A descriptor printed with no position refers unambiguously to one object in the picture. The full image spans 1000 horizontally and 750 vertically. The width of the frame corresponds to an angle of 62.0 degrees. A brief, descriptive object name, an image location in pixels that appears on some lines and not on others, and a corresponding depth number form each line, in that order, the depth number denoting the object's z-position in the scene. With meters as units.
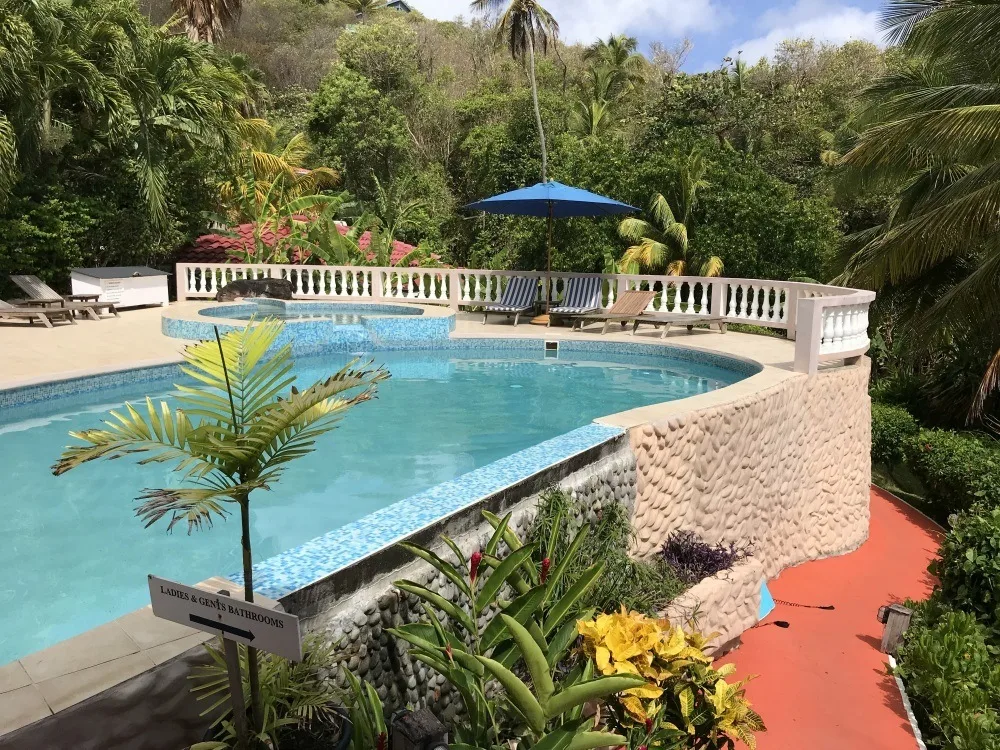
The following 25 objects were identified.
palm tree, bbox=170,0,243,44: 28.23
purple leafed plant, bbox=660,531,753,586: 7.67
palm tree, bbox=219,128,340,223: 24.83
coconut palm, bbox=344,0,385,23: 48.41
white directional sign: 2.63
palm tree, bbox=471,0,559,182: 23.09
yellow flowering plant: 3.98
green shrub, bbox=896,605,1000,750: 6.08
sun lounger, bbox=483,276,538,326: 16.80
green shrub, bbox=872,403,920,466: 16.34
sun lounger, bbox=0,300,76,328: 14.77
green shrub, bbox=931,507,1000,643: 7.84
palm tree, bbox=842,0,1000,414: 11.91
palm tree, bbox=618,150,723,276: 22.64
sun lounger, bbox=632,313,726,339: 14.94
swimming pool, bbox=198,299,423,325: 16.17
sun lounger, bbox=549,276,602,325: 16.19
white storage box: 17.78
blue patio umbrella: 15.77
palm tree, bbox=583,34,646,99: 36.28
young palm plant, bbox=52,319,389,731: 2.94
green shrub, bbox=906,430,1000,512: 12.81
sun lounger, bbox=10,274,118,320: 16.19
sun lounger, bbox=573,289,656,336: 15.27
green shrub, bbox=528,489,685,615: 6.11
